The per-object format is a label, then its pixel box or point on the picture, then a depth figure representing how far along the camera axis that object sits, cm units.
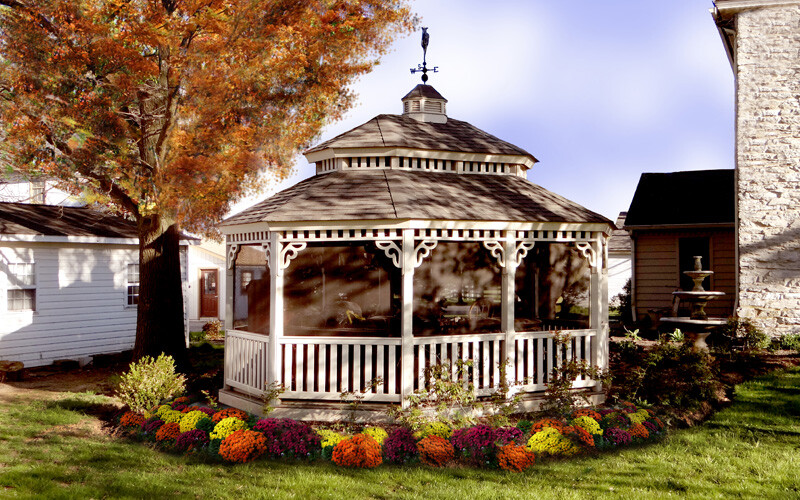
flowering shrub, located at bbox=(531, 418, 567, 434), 861
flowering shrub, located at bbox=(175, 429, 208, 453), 864
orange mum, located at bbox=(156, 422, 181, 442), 893
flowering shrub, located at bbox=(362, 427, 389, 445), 844
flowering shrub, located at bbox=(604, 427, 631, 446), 862
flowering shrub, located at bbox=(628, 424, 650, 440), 880
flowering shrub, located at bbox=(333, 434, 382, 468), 791
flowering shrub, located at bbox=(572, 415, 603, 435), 876
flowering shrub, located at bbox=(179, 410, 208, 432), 895
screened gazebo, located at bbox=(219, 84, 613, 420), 977
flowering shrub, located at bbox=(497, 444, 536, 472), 776
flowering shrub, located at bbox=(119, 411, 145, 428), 980
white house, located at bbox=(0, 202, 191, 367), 1603
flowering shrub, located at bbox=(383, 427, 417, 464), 811
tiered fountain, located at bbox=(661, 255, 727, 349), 1344
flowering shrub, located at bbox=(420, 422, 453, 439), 846
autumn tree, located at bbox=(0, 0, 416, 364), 1424
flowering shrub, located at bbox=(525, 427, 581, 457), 823
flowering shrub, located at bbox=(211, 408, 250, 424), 897
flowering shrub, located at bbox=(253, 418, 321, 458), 830
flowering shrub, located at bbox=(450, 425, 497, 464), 807
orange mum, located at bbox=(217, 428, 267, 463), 809
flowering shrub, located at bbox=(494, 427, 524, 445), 827
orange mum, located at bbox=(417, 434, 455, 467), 800
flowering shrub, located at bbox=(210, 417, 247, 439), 853
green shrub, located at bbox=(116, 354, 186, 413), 1021
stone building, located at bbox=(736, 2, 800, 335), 1410
